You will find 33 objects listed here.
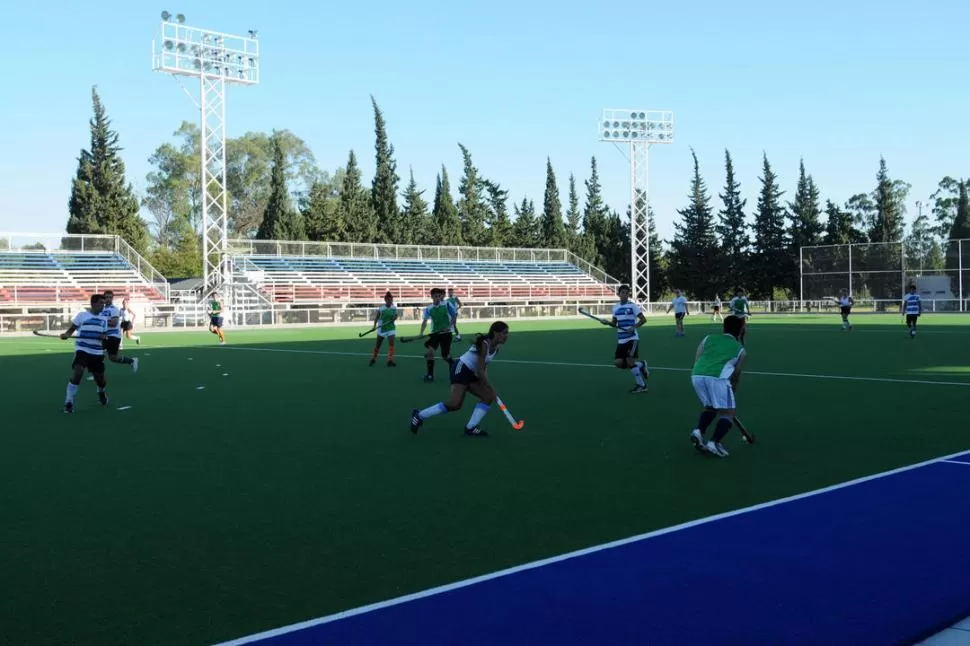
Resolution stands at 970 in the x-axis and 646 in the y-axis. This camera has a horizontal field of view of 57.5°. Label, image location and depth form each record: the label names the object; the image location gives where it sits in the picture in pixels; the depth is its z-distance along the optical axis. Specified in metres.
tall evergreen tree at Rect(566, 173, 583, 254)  91.75
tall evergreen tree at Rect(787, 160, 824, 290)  77.50
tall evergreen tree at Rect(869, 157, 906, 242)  78.75
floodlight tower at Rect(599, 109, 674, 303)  62.28
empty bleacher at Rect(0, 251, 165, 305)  43.72
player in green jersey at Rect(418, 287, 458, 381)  18.02
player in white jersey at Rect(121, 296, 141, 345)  21.71
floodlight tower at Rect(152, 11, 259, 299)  45.91
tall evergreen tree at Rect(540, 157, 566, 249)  80.31
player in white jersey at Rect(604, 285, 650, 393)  15.38
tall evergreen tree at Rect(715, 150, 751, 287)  78.12
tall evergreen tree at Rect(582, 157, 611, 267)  81.06
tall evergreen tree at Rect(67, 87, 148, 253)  63.41
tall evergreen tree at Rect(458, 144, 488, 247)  77.94
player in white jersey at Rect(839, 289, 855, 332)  35.72
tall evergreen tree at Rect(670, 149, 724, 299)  76.88
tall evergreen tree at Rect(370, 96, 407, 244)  71.00
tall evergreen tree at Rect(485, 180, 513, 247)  79.51
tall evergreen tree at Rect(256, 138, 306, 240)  68.62
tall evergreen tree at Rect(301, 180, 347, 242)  69.19
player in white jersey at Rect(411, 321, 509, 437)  10.13
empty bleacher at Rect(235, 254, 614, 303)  51.78
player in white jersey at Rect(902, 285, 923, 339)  29.83
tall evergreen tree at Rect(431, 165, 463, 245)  74.75
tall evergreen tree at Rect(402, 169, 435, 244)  74.25
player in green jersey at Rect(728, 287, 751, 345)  27.91
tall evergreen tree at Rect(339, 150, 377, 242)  69.25
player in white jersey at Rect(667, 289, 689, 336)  34.25
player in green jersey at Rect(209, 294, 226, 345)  31.77
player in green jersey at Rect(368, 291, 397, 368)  20.53
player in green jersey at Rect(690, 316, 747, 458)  8.99
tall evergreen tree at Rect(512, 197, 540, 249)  80.38
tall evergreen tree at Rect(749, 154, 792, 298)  76.44
